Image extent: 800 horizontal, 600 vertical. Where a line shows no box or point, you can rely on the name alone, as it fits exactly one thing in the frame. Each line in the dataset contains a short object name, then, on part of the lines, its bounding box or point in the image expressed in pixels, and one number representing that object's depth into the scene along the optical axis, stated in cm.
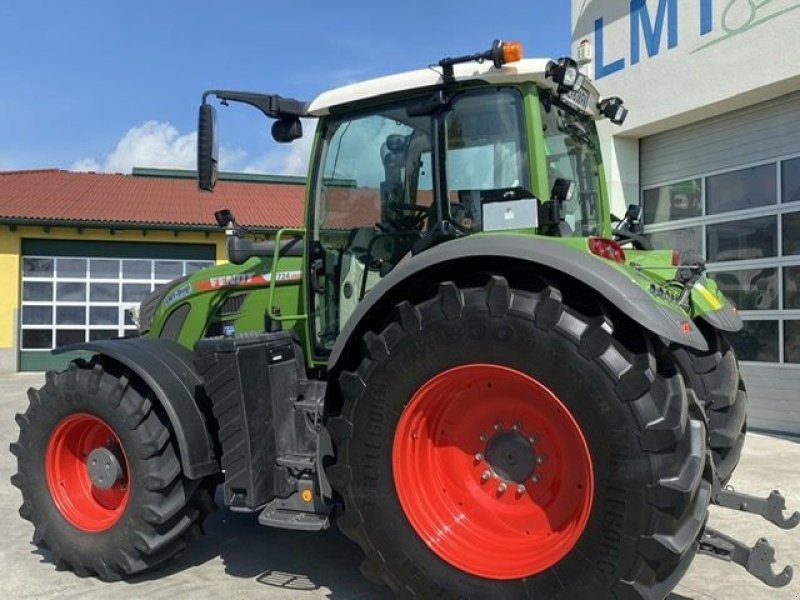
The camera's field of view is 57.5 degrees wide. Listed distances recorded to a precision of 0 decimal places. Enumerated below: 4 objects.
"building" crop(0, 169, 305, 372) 1747
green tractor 271
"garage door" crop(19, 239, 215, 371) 1773
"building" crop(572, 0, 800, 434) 815
